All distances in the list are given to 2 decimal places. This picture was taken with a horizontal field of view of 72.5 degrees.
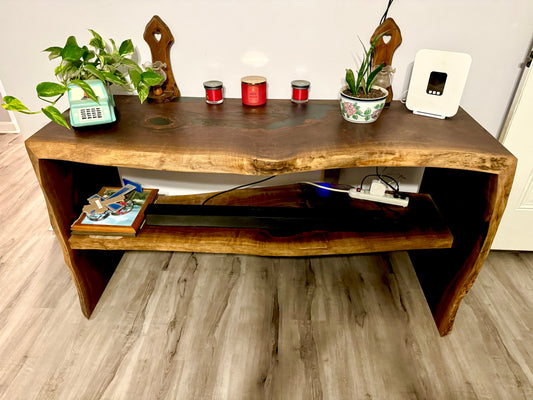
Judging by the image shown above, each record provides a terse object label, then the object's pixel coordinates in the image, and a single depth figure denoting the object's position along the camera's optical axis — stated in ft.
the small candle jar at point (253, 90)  4.17
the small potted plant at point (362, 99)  3.75
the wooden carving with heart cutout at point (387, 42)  4.05
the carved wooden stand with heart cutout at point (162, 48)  4.15
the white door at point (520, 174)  4.24
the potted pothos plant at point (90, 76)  3.37
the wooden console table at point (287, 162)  3.39
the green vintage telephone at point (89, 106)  3.58
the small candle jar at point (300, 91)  4.30
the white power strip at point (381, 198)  4.44
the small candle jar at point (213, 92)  4.25
